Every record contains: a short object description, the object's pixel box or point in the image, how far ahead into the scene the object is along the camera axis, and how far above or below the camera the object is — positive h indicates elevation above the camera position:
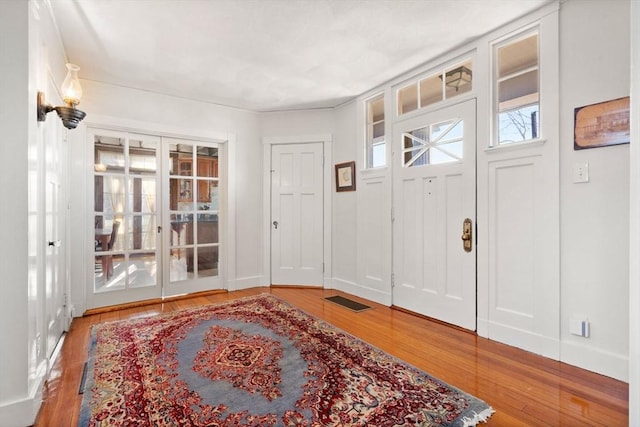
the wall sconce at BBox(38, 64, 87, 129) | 2.08 +0.76
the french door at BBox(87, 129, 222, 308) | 3.57 -0.05
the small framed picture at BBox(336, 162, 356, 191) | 4.15 +0.49
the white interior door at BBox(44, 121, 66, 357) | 2.12 -0.17
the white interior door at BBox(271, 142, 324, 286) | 4.54 -0.01
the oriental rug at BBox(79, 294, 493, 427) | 1.65 -1.03
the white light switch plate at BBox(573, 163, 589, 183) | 2.16 +0.27
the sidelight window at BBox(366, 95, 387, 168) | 3.87 +0.97
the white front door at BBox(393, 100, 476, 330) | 2.88 -0.01
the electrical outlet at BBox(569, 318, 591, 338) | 2.15 -0.77
